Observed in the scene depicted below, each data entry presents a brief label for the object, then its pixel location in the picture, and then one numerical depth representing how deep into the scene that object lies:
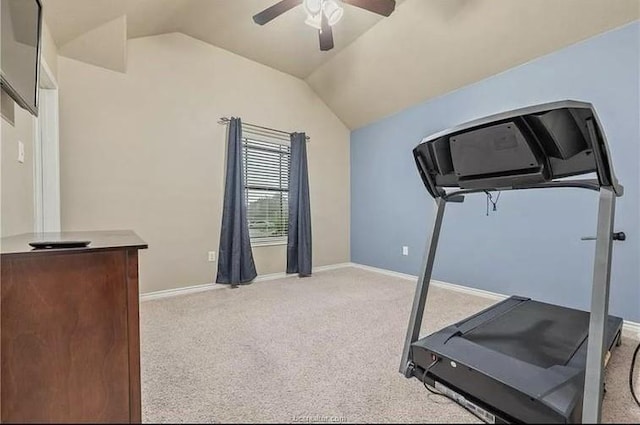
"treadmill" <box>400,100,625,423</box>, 0.89
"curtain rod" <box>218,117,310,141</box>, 3.49
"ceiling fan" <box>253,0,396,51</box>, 2.21
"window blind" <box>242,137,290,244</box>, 3.80
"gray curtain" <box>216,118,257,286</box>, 3.43
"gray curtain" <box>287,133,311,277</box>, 4.02
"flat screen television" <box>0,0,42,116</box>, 1.26
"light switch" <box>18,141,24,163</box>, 1.69
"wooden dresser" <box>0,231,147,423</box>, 0.57
